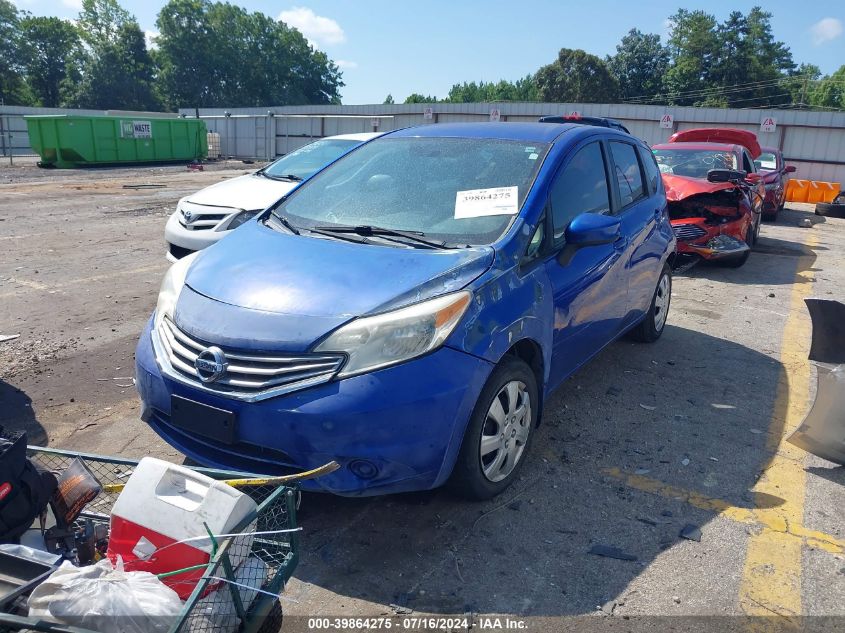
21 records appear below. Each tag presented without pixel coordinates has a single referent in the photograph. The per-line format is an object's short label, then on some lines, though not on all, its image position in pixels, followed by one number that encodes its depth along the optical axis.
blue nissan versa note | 2.71
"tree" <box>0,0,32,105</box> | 68.25
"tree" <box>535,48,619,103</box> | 70.12
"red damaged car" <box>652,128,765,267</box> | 8.82
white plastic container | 2.03
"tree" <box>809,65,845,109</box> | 88.38
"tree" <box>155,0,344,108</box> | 78.50
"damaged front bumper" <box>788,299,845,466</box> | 3.64
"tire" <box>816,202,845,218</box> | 16.52
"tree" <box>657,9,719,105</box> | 75.81
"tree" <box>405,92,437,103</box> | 96.34
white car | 7.34
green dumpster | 24.64
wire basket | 1.87
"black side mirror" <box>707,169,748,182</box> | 9.06
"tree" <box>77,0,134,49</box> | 79.44
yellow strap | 2.30
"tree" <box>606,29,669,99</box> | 78.25
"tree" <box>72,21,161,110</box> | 69.31
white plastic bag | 1.74
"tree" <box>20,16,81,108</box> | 70.38
